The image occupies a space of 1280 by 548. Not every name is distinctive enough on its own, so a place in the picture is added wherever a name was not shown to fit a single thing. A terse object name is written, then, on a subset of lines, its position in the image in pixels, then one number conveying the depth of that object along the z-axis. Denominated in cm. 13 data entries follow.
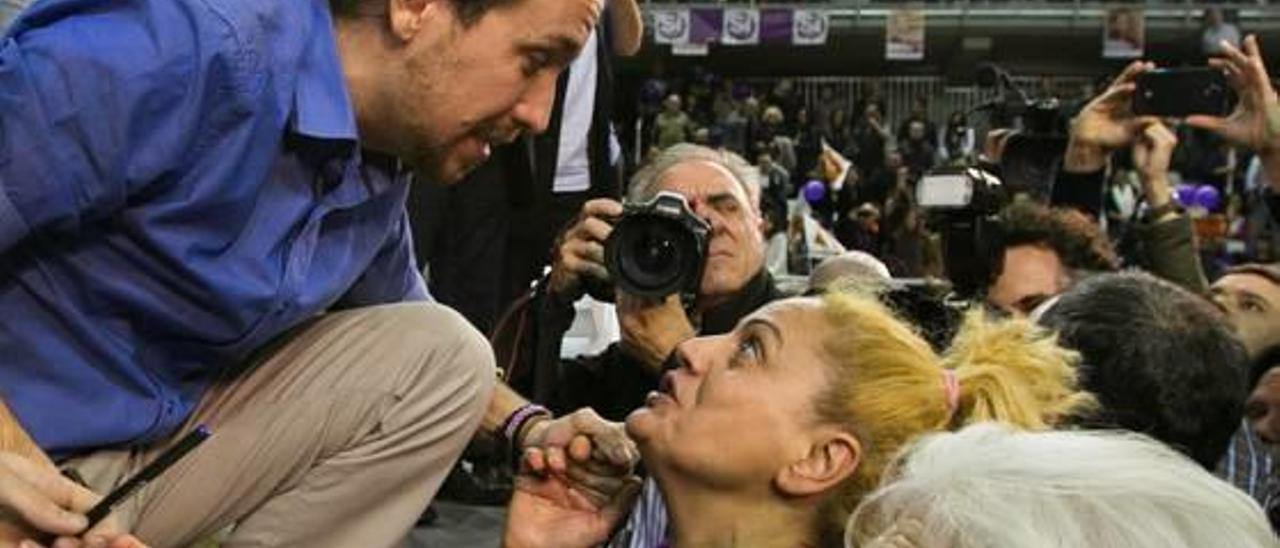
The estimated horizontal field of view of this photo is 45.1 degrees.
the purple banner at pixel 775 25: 1562
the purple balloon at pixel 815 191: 1105
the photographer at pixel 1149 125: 266
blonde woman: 157
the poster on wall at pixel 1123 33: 1579
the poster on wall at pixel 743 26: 1546
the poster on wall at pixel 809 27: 1570
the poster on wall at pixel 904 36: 1549
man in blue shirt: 126
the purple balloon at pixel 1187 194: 1130
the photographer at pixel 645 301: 212
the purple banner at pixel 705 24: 1551
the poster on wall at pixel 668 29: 1537
